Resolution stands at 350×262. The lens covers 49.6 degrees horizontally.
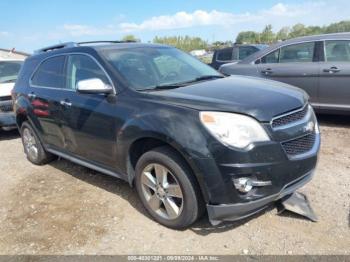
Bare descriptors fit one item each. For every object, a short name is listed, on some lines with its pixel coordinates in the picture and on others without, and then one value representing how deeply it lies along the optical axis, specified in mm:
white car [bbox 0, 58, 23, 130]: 7738
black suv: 3068
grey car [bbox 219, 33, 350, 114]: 6387
